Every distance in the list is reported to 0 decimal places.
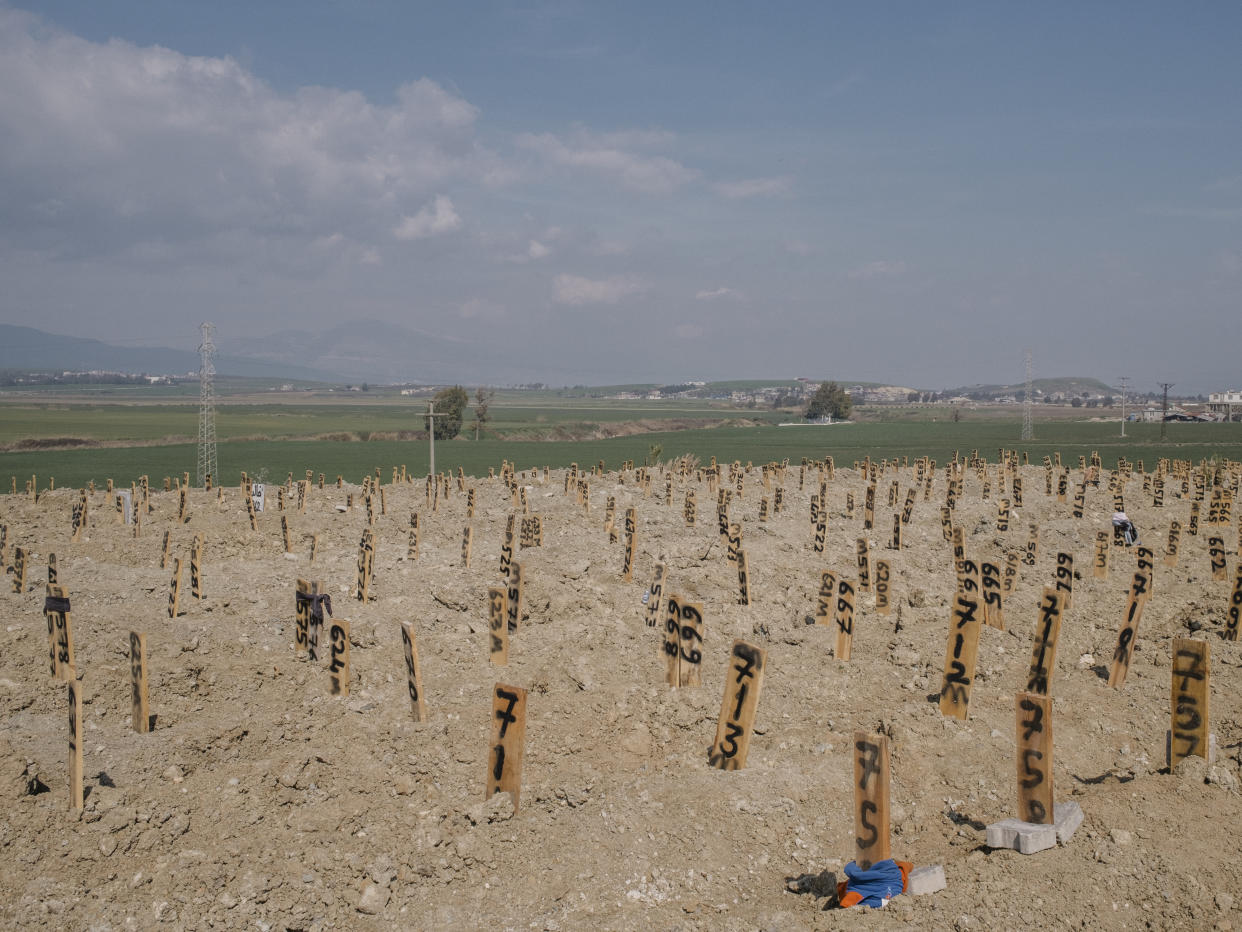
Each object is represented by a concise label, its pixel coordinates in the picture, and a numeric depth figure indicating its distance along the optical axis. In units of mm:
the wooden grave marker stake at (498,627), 10375
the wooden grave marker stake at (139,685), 8641
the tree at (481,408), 95312
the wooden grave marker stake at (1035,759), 6672
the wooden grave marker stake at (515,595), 11688
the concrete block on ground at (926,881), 6164
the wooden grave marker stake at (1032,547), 17734
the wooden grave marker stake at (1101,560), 16078
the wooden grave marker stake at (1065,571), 13109
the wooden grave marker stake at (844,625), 10781
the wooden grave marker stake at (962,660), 9359
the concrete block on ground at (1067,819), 6535
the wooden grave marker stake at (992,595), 12367
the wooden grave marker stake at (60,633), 9773
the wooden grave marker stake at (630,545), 15164
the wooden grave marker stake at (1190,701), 7688
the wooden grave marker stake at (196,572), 13766
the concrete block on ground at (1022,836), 6414
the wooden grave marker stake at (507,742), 7402
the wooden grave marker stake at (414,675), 8893
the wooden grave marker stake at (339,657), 9526
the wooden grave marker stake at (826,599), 12383
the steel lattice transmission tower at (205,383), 43656
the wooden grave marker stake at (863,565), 14047
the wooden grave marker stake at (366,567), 13586
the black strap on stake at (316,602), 10633
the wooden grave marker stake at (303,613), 10703
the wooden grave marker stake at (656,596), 12141
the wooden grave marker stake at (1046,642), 10008
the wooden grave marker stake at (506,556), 14812
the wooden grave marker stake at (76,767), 7129
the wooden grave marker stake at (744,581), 13484
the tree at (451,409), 90400
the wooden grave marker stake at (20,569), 14742
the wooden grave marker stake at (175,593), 12547
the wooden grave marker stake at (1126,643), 10258
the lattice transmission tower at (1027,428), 91219
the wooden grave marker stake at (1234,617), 12102
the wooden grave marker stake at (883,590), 13027
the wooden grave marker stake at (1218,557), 15953
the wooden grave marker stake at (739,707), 7996
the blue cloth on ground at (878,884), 6109
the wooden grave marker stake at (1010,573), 14031
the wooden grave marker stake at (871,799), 6301
